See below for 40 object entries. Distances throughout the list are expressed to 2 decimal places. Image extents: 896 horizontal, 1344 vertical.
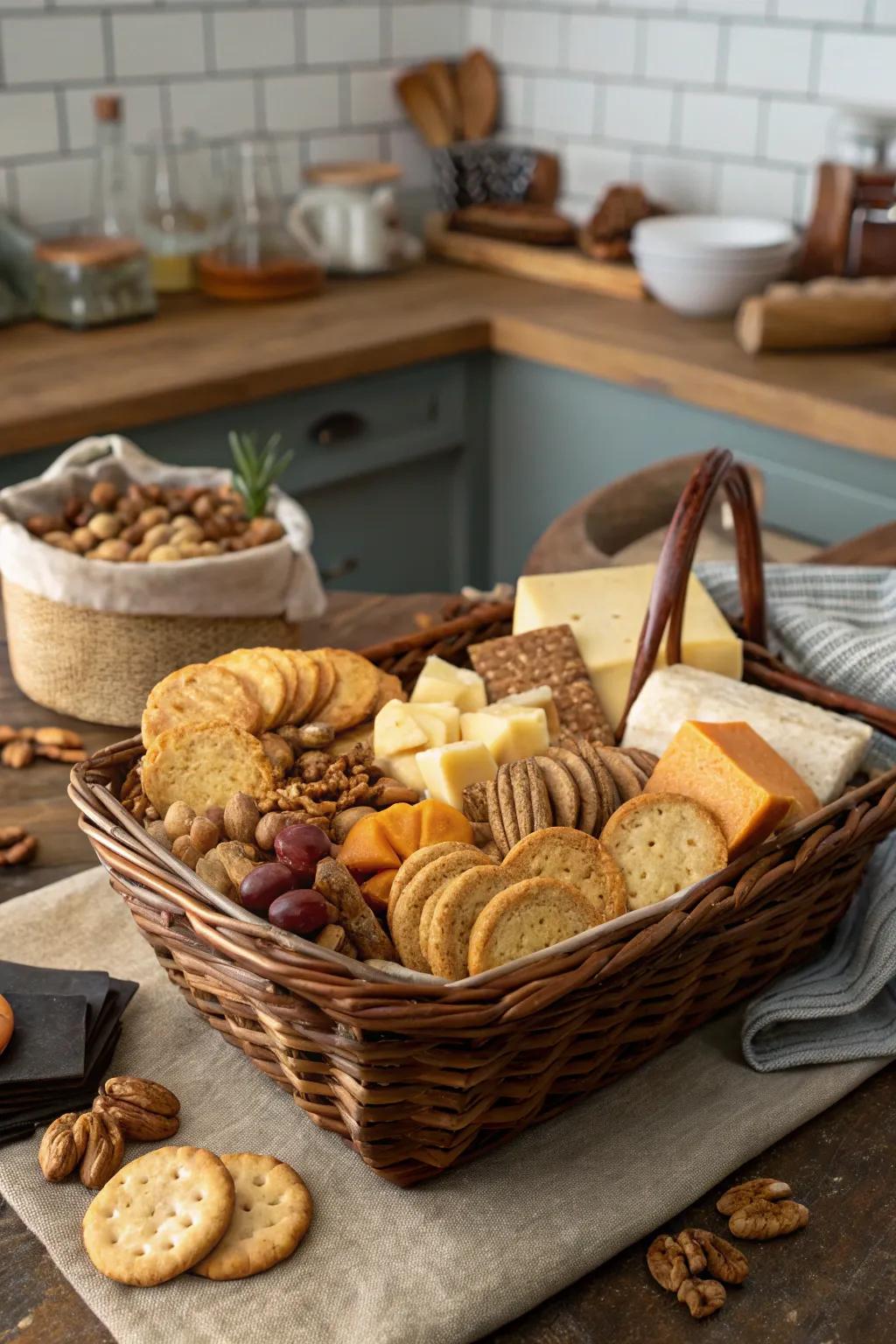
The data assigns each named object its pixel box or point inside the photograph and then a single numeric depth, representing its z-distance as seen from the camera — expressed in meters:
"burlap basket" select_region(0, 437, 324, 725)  1.28
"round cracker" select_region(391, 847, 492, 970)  0.84
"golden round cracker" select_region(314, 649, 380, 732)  1.10
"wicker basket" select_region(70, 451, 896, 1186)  0.74
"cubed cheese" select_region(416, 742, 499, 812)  0.99
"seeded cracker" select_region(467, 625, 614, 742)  1.17
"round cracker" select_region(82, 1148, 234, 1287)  0.75
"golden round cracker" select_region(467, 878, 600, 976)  0.80
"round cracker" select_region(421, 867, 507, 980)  0.81
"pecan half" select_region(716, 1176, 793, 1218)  0.82
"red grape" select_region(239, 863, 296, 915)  0.82
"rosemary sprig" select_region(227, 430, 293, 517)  1.41
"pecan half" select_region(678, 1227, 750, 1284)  0.77
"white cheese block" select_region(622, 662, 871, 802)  1.06
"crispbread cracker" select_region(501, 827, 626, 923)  0.86
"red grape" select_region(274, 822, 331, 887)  0.85
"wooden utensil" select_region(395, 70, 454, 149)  3.24
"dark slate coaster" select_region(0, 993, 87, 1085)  0.86
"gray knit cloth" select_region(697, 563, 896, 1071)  0.95
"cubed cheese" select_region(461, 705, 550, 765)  1.06
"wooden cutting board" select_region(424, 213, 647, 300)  2.87
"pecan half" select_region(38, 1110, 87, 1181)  0.82
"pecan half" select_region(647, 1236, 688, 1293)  0.77
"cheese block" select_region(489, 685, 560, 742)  1.13
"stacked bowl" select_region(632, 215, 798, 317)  2.59
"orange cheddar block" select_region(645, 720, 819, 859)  0.90
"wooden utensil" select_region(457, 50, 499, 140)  3.29
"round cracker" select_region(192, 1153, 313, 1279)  0.76
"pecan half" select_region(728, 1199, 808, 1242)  0.80
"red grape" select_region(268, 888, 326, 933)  0.80
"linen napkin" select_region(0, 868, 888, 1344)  0.74
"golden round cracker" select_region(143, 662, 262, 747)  1.03
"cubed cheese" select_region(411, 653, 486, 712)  1.15
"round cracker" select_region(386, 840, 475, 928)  0.85
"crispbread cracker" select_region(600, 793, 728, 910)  0.90
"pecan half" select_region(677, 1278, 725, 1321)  0.75
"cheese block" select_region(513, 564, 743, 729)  1.23
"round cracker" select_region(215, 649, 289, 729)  1.07
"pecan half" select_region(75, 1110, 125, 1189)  0.81
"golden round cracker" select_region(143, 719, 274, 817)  0.96
